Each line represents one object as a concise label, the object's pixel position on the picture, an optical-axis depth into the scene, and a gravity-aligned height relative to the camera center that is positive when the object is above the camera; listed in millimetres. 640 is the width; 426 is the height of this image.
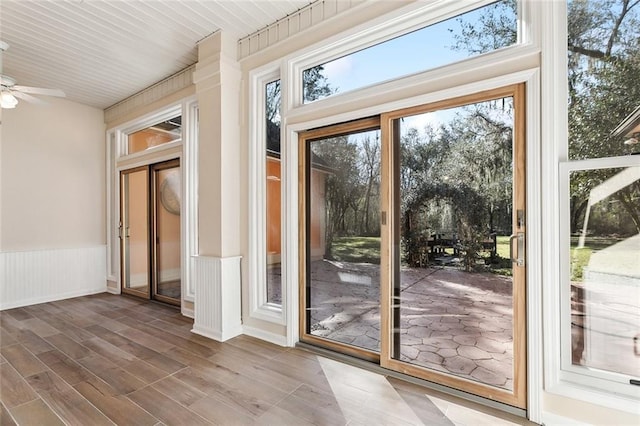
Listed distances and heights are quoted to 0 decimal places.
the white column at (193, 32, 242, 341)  3217 +222
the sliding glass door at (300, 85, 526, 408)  2062 -255
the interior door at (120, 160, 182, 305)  4488 -309
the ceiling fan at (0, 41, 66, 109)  2888 +1195
